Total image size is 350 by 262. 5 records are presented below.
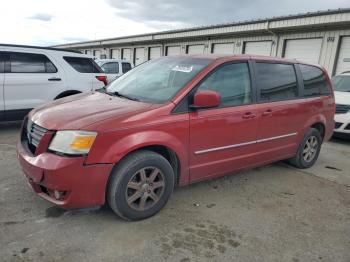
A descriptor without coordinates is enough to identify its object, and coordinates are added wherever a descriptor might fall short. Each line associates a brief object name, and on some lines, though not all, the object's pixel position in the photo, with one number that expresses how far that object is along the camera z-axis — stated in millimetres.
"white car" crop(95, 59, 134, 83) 12125
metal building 12875
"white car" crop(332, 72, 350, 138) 6738
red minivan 2711
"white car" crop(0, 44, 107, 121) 6027
